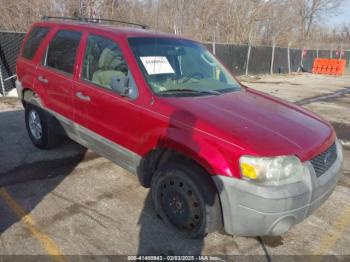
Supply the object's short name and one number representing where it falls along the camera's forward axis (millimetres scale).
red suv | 2844
